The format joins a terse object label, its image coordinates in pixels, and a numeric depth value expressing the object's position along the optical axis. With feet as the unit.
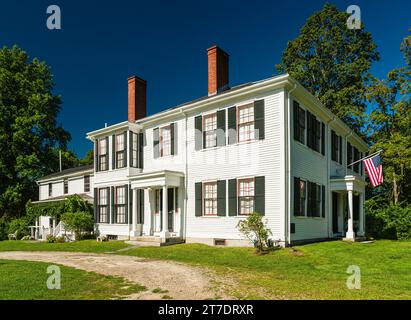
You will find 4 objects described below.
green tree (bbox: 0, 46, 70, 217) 116.98
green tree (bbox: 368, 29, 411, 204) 96.94
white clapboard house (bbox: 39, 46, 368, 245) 50.83
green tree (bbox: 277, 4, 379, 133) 112.57
